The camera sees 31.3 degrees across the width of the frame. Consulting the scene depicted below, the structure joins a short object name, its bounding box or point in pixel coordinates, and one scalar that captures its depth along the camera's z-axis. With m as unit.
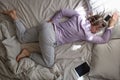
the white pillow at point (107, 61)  1.53
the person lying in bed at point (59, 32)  1.69
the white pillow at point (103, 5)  1.81
